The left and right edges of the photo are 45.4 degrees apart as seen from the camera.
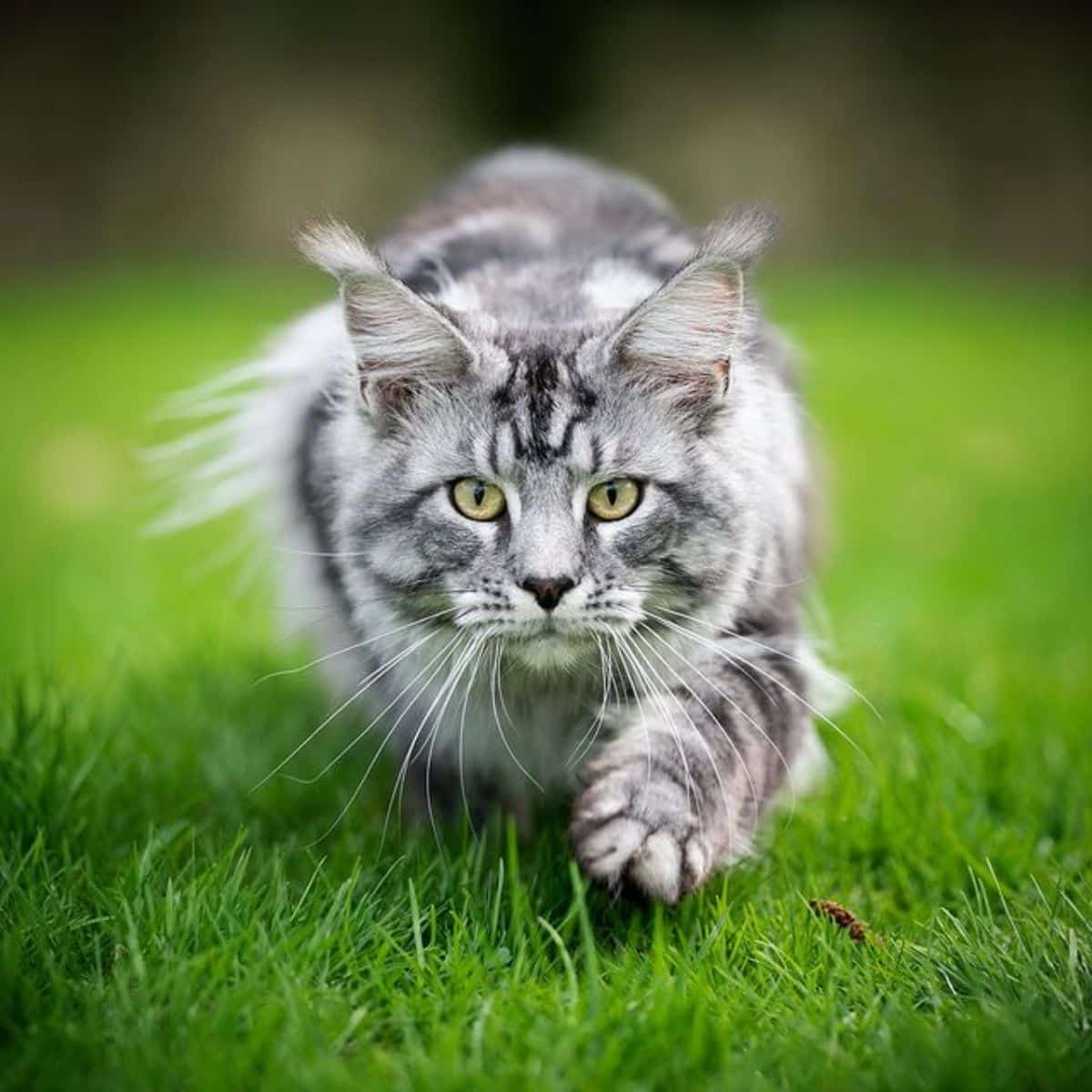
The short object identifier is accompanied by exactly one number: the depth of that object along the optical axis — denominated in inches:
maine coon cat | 88.4
